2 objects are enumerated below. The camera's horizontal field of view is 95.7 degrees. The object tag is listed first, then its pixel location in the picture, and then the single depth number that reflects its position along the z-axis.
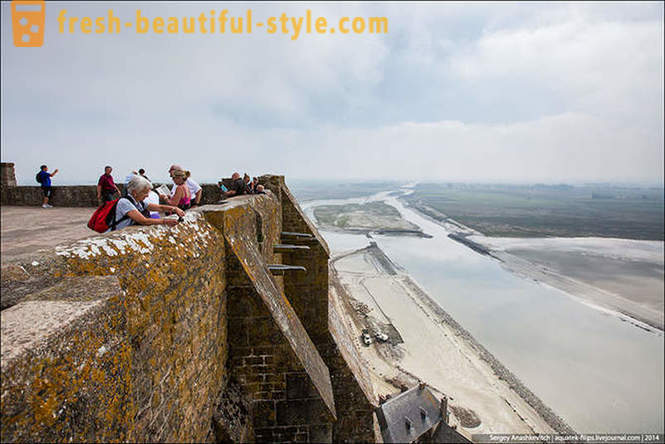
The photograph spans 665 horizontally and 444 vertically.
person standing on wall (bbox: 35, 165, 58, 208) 8.40
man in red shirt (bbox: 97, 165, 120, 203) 6.33
